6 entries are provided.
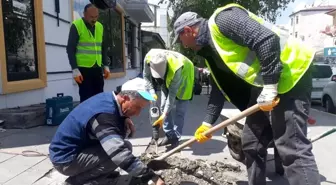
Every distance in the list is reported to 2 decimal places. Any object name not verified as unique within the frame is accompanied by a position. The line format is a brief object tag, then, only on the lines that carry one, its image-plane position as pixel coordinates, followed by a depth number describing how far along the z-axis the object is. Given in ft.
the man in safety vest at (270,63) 7.54
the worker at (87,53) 15.14
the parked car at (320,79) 38.34
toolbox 16.70
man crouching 7.93
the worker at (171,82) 12.93
